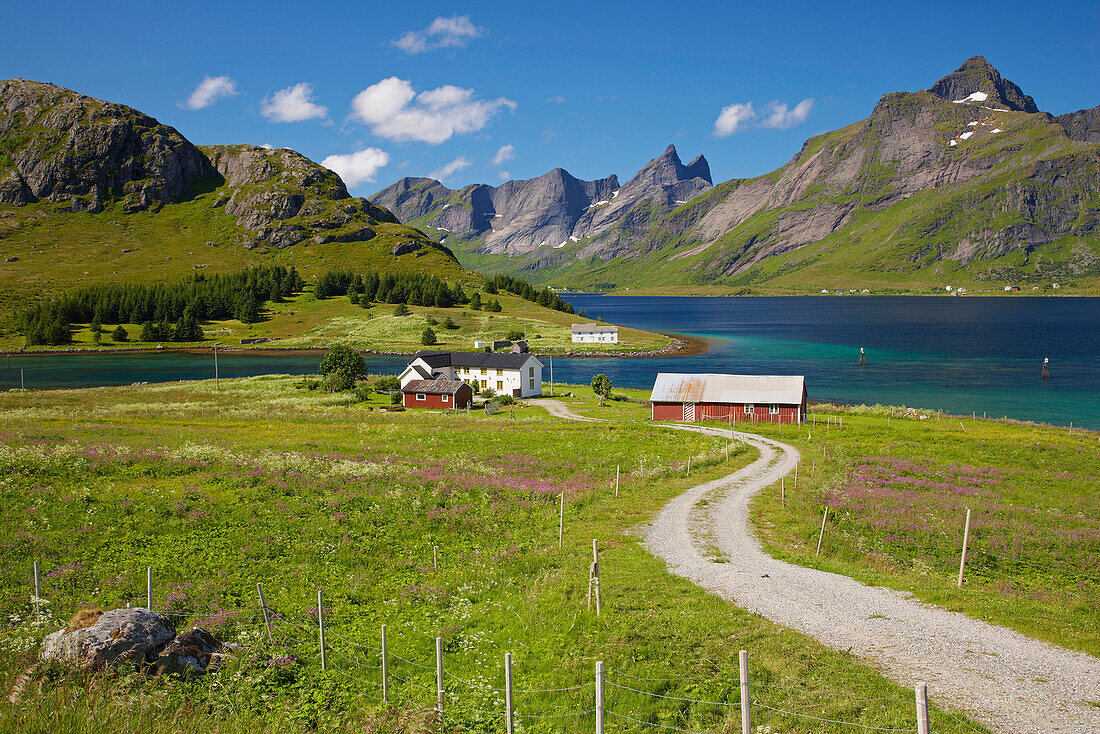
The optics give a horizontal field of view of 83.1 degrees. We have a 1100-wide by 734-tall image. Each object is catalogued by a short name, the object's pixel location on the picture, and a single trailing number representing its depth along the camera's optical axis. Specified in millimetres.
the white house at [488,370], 91250
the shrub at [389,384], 94500
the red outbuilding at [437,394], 81312
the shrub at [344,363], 92125
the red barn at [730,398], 66812
